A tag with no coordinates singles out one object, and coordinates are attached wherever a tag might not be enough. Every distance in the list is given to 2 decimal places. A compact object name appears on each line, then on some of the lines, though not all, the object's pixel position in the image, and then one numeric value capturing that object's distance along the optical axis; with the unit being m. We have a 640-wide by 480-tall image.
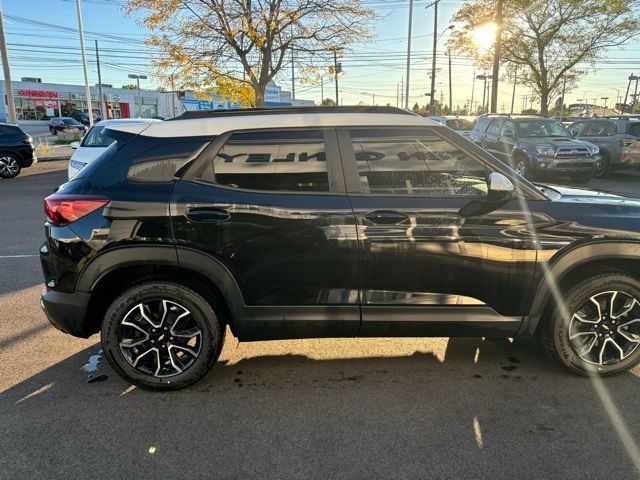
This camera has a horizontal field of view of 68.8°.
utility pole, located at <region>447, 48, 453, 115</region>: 63.28
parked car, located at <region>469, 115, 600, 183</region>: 12.41
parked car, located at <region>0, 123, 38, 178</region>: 14.58
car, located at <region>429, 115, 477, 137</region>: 23.34
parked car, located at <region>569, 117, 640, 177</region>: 13.57
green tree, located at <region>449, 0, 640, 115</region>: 24.12
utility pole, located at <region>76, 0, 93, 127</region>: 24.23
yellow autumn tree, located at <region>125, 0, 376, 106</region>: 15.31
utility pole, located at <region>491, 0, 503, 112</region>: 22.27
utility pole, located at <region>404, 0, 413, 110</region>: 28.89
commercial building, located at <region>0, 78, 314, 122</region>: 58.22
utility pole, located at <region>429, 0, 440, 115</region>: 34.84
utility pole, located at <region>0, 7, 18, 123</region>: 19.75
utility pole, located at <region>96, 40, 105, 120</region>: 50.54
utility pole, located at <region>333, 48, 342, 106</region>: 16.90
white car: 9.81
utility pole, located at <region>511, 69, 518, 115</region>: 28.95
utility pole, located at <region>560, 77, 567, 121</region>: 28.41
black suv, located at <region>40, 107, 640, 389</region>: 2.94
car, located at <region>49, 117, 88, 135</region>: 42.53
